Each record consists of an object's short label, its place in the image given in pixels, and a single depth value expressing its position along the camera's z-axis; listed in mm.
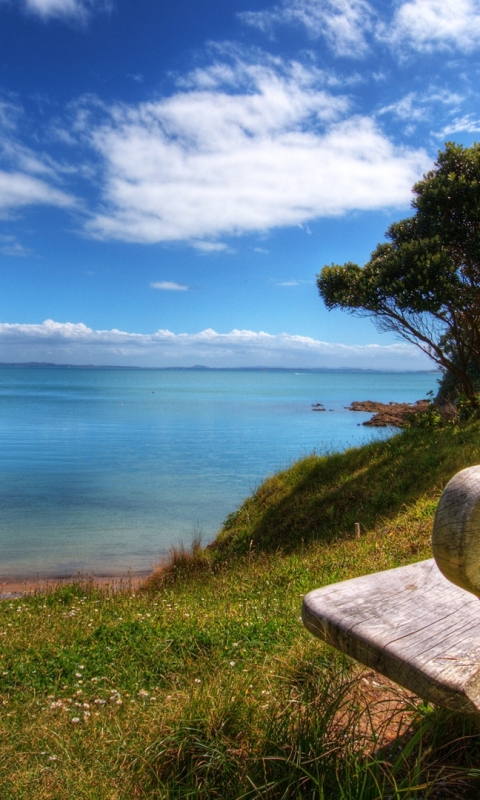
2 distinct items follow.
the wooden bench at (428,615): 1704
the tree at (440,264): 13680
